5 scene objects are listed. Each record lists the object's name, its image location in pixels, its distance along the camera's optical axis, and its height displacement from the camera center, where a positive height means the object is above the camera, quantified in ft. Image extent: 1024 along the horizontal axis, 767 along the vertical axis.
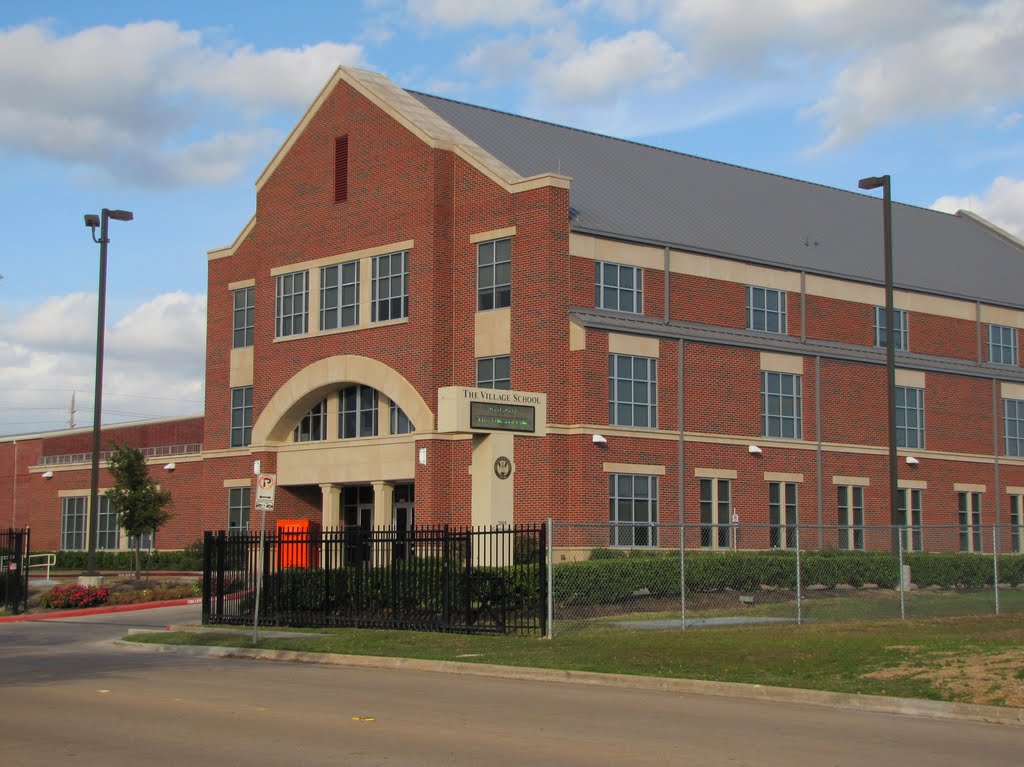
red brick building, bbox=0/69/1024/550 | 129.29 +20.36
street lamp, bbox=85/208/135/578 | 128.67 +21.11
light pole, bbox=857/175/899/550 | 111.04 +15.63
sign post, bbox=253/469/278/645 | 77.61 +2.01
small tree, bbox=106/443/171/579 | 149.89 +3.39
